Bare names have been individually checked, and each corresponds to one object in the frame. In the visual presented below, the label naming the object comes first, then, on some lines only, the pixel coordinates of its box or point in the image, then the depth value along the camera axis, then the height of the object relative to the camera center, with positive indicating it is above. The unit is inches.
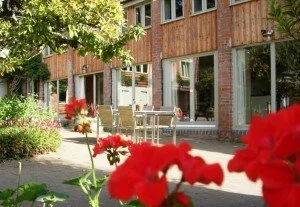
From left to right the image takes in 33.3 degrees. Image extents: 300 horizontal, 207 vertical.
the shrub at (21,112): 527.8 -10.6
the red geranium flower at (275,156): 23.5 -3.0
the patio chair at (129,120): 462.8 -18.1
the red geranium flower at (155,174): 25.0 -3.9
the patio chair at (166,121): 485.7 -20.3
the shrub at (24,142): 415.8 -34.1
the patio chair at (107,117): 495.2 -16.1
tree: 291.3 +47.2
